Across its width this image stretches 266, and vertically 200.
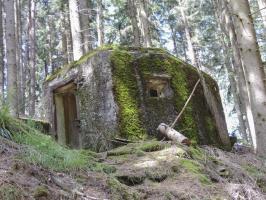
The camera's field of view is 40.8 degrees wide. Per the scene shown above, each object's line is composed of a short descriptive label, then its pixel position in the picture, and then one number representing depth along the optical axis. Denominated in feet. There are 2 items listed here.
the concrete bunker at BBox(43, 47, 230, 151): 23.18
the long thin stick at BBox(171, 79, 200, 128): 23.53
